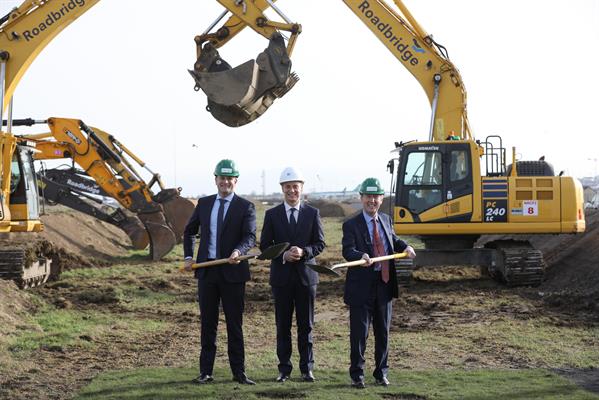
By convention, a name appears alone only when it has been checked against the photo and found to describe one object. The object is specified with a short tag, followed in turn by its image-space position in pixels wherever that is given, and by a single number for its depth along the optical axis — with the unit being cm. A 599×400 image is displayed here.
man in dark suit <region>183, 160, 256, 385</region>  766
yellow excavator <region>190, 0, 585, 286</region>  1465
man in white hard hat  770
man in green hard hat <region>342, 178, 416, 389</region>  746
